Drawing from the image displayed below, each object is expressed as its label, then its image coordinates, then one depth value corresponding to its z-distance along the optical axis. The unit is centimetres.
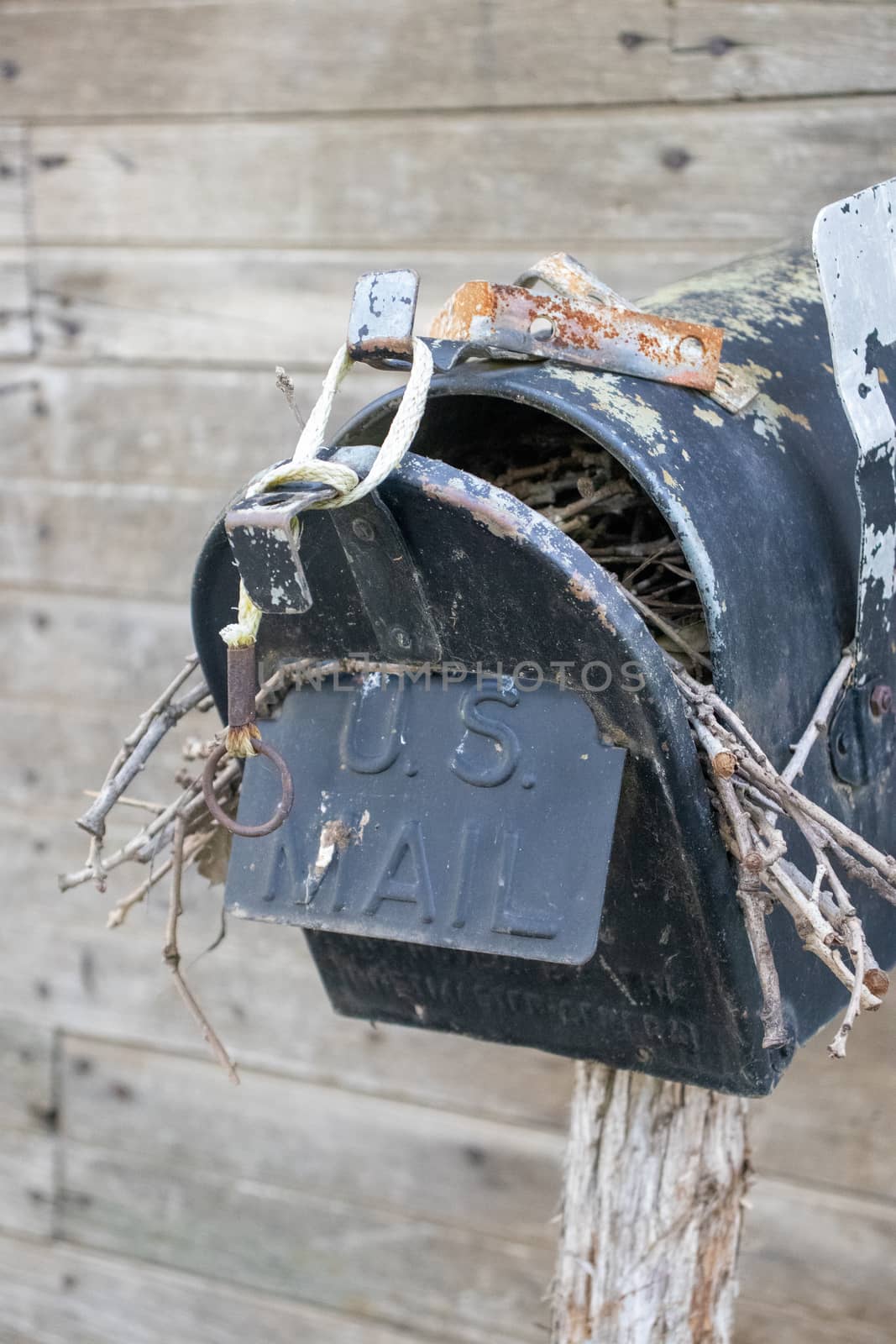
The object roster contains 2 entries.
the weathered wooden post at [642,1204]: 185
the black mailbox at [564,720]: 170
